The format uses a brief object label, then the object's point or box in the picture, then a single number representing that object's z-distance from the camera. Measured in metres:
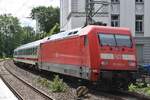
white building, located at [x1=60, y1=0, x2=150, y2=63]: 27.03
